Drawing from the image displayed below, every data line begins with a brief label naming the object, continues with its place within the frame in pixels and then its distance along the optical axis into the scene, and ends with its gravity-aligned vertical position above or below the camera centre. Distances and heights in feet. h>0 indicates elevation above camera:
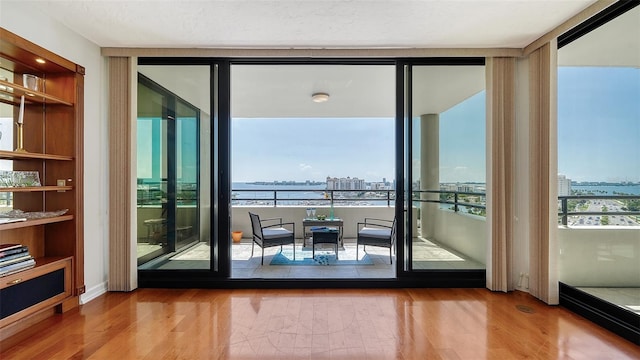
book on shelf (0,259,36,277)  7.06 -2.07
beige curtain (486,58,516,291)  10.27 +0.54
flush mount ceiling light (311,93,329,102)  15.00 +4.22
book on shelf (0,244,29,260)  7.13 -1.65
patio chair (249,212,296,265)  13.96 -2.57
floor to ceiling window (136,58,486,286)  10.78 +0.41
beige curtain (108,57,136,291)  10.27 +0.17
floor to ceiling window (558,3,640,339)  7.64 +0.47
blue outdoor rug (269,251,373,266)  13.89 -3.75
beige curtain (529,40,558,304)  9.17 +0.21
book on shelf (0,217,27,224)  7.09 -0.90
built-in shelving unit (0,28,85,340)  7.71 +0.37
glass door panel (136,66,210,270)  10.89 +0.45
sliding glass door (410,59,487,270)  10.89 +0.65
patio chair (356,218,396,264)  13.85 -2.62
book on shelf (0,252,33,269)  7.07 -1.88
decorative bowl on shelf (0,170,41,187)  7.39 +0.09
